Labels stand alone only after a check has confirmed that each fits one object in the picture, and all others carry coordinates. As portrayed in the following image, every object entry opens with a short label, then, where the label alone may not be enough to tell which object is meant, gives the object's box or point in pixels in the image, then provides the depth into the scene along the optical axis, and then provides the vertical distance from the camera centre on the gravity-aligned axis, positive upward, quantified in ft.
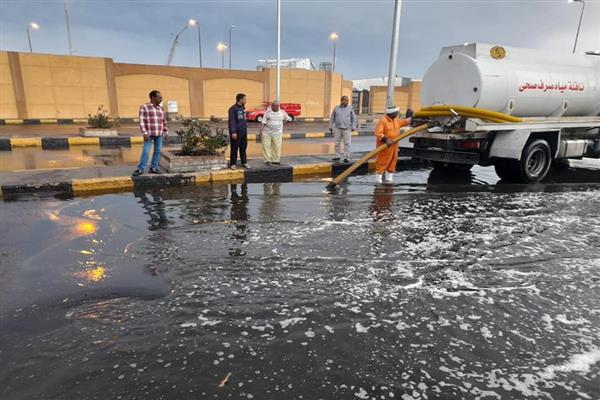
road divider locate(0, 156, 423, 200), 21.99 -4.13
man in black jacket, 26.53 -1.04
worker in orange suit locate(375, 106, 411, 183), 25.05 -1.58
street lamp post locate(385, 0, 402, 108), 36.11 +5.63
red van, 85.74 +0.30
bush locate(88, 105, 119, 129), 49.24 -1.55
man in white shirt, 28.27 -1.36
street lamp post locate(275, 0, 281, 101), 61.10 +12.59
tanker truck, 26.09 +0.70
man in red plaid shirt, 23.96 -0.86
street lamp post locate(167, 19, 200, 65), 214.46 +31.15
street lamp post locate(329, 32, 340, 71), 146.02 +27.16
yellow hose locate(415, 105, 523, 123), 25.60 +0.23
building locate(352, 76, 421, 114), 155.43 +6.37
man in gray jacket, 30.22 -0.55
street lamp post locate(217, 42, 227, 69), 169.42 +26.26
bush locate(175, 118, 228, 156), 27.30 -1.90
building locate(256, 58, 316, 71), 177.78 +21.55
